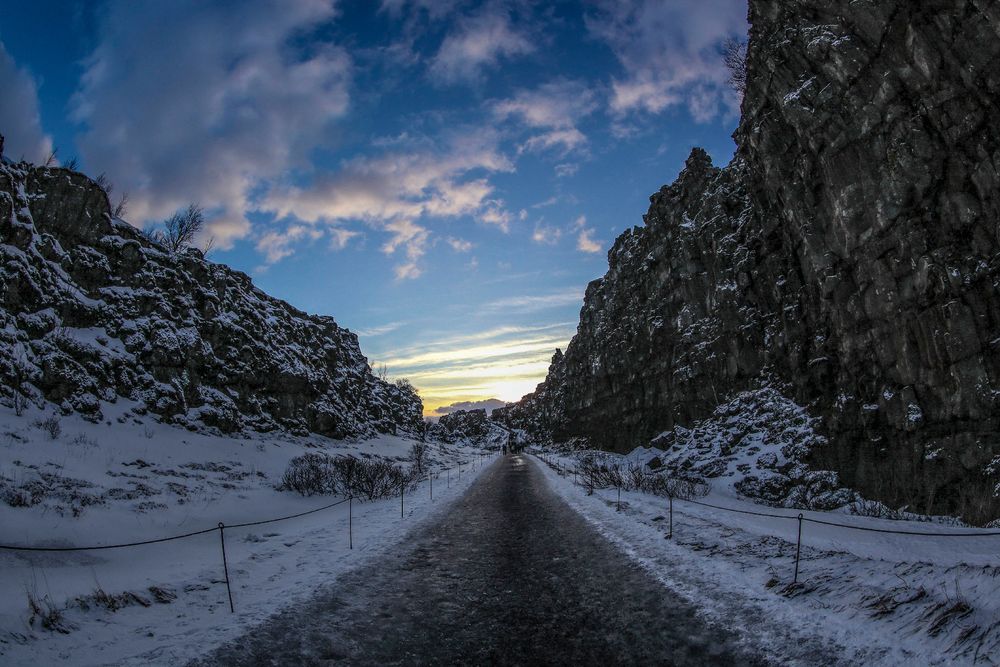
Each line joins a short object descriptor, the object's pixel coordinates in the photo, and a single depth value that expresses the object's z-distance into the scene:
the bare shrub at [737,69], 34.93
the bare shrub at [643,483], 21.73
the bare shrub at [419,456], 41.81
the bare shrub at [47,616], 6.50
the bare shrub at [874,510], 17.41
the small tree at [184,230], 50.26
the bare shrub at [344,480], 21.47
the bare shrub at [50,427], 18.27
